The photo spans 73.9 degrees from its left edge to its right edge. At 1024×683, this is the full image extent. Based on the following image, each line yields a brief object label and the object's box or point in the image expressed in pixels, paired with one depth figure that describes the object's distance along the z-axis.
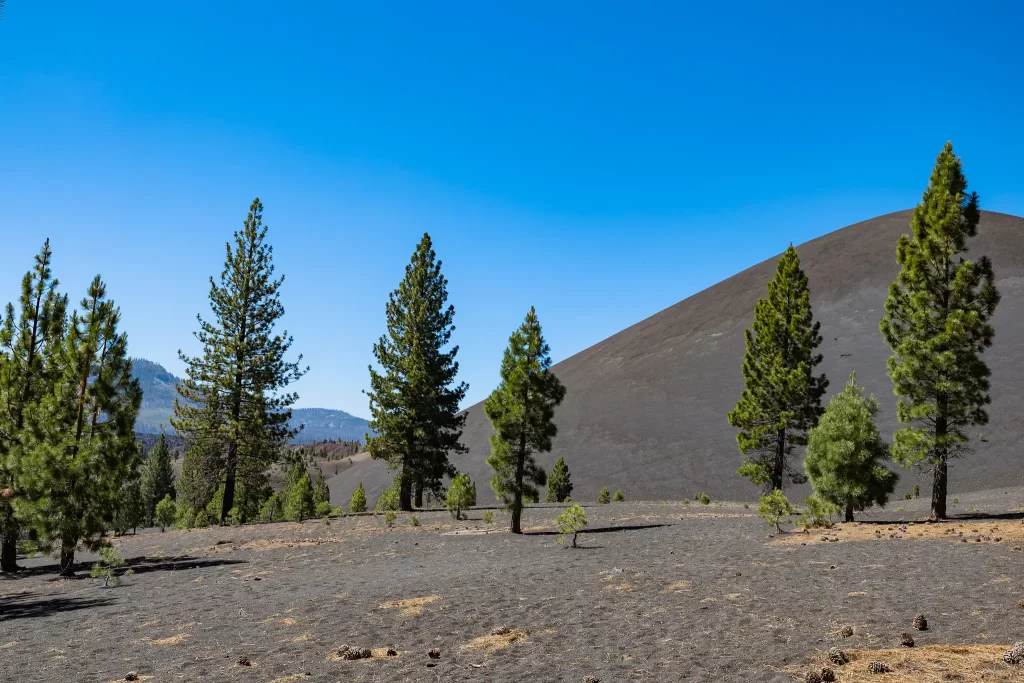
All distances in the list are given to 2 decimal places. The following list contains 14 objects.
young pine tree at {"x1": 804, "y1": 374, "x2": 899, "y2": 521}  22.81
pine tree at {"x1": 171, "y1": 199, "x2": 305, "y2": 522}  37.94
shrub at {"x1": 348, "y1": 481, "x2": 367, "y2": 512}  60.16
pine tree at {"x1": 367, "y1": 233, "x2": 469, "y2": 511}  42.53
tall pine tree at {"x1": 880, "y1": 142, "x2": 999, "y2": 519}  22.72
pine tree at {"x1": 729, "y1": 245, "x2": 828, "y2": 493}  38.56
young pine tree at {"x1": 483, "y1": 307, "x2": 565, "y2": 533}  28.53
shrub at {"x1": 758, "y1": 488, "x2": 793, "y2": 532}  22.61
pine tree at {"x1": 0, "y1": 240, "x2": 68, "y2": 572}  22.31
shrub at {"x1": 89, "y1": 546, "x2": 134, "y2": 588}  19.23
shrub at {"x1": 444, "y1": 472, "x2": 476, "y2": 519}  34.56
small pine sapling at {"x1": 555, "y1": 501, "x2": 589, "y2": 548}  22.62
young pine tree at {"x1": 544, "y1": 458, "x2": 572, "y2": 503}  57.28
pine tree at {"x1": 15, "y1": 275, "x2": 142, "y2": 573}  19.61
